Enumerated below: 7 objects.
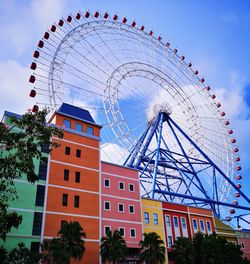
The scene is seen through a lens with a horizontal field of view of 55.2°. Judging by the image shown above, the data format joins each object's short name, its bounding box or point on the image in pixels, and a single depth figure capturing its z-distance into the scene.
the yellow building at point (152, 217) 39.49
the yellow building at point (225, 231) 47.40
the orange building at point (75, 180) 32.21
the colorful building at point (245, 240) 49.35
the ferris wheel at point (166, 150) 44.20
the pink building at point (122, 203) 36.57
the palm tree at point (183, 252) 30.81
